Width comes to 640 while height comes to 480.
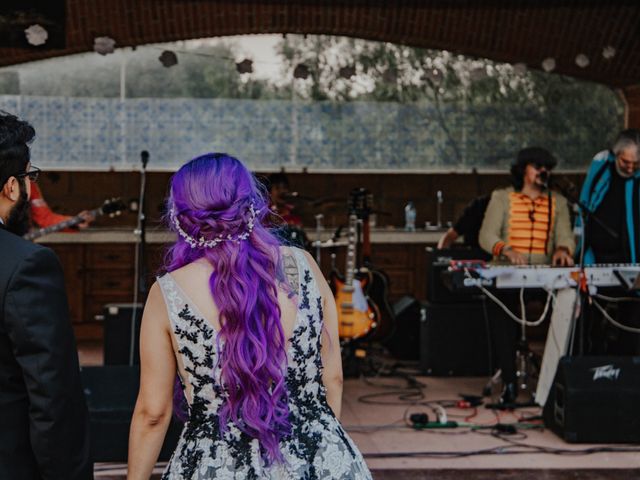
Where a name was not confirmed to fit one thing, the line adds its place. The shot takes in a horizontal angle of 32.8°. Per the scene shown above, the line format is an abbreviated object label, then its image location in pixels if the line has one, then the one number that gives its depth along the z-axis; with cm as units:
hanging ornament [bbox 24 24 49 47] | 847
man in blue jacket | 689
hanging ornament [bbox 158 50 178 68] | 904
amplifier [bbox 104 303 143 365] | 773
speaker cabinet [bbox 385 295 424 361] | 898
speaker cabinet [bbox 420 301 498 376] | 826
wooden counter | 1020
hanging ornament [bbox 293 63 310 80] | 941
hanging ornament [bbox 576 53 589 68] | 930
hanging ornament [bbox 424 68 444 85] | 1000
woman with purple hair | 254
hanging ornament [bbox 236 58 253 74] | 921
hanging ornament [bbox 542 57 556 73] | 941
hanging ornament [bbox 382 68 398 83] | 1062
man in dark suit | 245
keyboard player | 687
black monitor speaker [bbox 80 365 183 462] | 523
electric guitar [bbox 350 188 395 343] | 817
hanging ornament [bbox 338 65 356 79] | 985
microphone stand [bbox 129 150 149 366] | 658
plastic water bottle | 1065
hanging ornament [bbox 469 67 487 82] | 1082
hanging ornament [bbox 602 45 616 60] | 925
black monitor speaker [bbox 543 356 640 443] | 600
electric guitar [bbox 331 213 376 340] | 788
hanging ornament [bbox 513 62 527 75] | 944
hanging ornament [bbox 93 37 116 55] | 851
